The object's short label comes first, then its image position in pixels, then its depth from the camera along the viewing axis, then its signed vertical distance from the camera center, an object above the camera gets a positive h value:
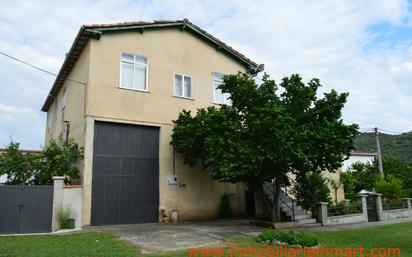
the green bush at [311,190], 17.56 -0.10
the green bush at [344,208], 17.14 -1.02
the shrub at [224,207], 18.42 -0.94
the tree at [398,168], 31.86 +1.91
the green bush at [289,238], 10.57 -1.50
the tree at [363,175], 30.89 +1.22
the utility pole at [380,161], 29.40 +2.17
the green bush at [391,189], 23.16 -0.09
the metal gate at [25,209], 13.03 -0.67
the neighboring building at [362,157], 41.01 +3.65
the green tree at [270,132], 13.67 +2.24
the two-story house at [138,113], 15.58 +3.58
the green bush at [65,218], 13.66 -1.05
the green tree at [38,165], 14.82 +1.06
